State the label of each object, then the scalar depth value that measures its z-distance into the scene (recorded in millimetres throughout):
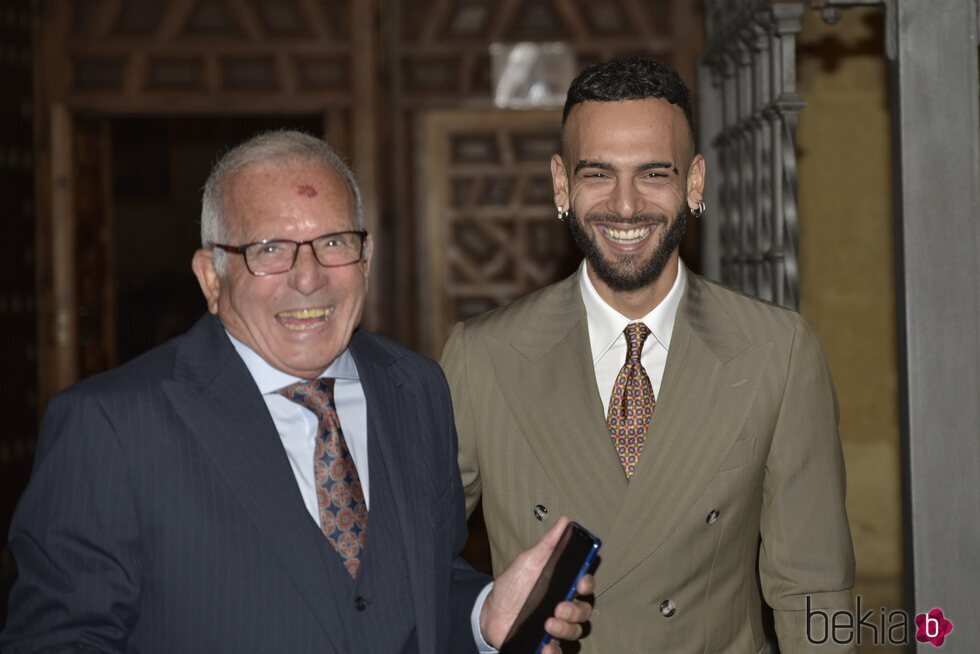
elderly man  1933
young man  2445
